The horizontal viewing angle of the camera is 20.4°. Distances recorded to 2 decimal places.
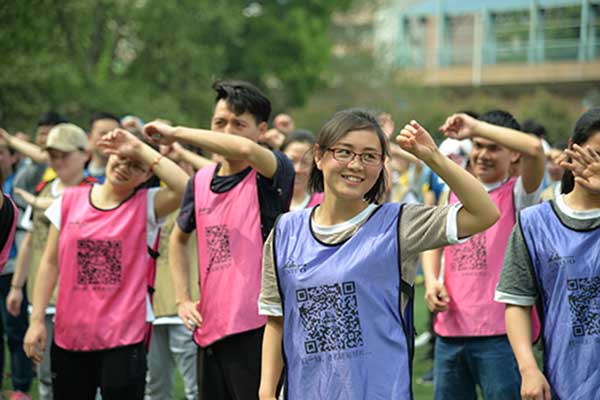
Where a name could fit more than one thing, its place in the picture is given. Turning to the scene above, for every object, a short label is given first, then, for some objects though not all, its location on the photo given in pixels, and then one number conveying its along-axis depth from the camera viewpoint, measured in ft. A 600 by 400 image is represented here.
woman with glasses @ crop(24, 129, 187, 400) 29.92
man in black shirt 27.99
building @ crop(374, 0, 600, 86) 200.40
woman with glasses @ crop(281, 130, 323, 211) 39.54
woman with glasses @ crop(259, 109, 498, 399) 21.10
